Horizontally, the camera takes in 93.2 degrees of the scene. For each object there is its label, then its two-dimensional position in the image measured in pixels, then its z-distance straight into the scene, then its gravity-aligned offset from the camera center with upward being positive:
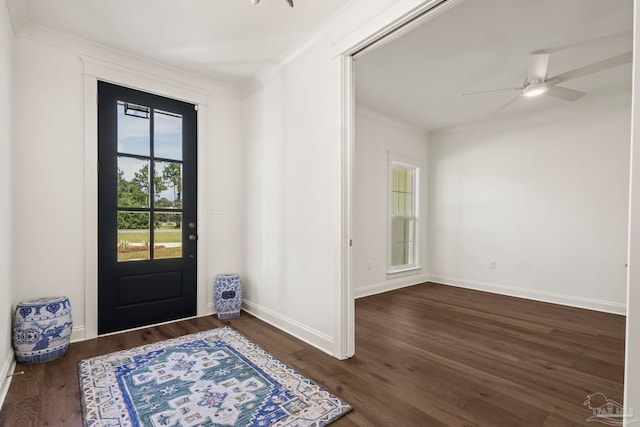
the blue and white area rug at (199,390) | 1.70 -1.14
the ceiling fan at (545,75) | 2.54 +1.27
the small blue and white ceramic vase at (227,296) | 3.39 -0.93
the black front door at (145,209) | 2.93 +0.05
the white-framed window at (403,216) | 5.18 -0.04
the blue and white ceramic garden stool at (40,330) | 2.28 -0.90
